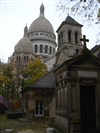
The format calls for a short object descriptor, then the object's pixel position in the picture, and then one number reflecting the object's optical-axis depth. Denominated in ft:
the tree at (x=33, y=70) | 151.72
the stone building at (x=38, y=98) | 89.61
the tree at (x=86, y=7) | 31.40
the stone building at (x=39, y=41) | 228.82
